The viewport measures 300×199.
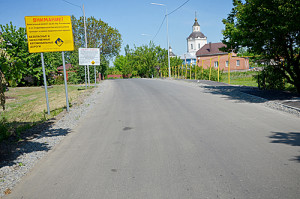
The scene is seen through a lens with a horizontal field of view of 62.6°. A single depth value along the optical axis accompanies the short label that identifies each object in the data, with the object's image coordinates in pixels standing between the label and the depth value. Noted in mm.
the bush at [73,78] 36406
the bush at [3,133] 6844
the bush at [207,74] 26964
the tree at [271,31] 9875
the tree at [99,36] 51469
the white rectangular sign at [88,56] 25969
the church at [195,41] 115875
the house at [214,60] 57700
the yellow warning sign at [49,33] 10320
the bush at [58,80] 38331
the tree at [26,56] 29484
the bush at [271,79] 14031
